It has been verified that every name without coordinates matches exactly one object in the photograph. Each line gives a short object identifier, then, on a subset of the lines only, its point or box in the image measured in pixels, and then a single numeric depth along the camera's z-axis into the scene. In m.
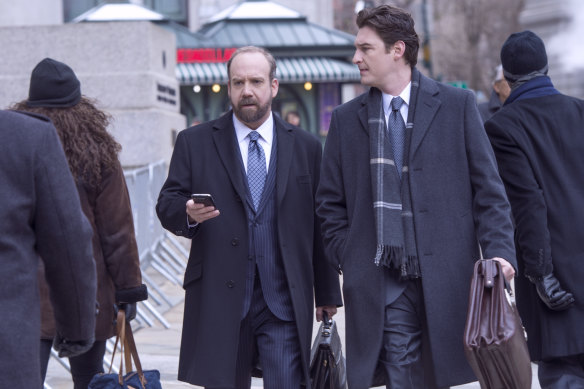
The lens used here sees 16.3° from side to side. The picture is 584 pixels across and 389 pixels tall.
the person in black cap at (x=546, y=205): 9.37
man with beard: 9.03
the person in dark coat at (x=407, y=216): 8.32
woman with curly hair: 9.02
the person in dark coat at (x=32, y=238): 5.59
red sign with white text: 49.05
